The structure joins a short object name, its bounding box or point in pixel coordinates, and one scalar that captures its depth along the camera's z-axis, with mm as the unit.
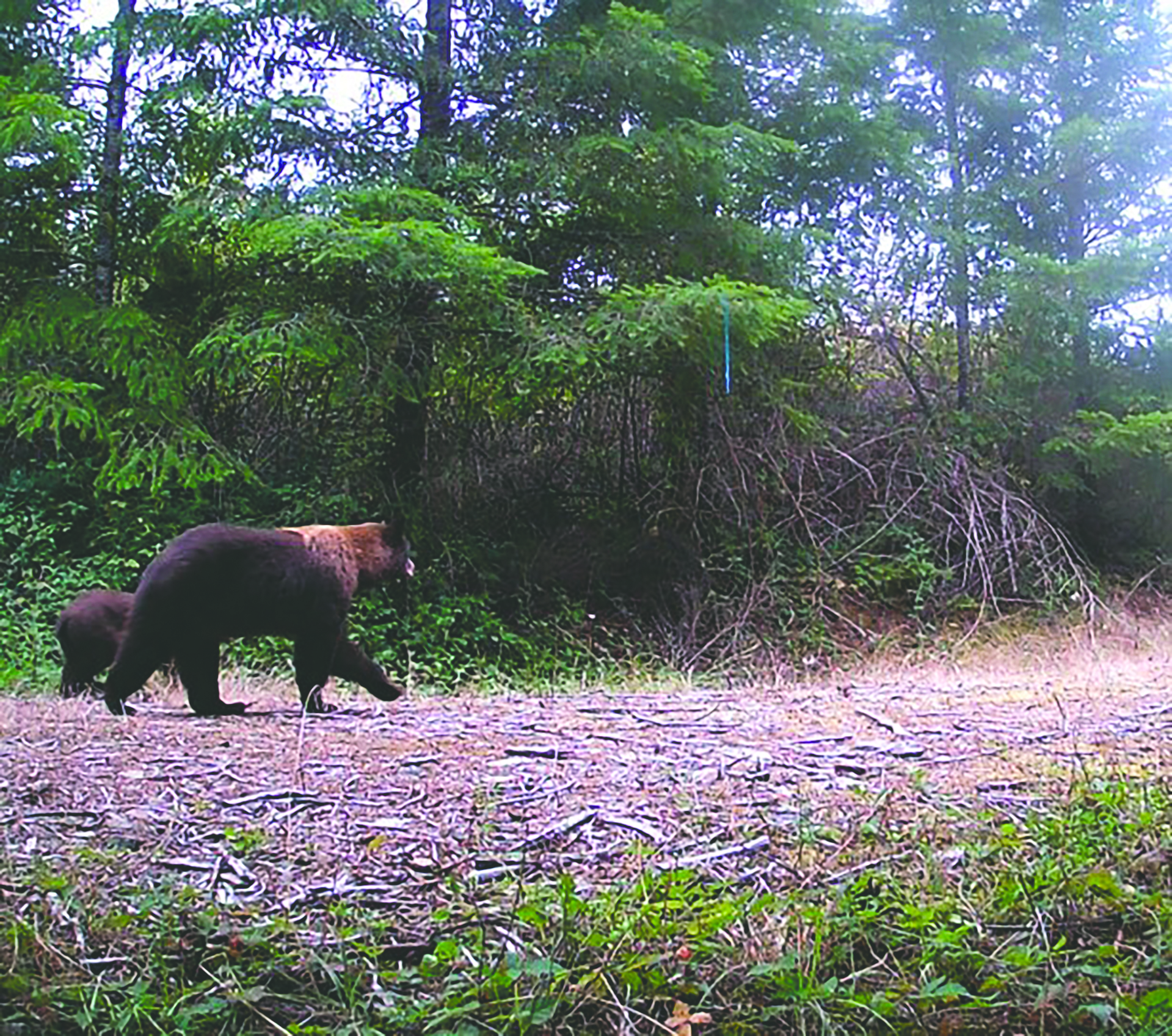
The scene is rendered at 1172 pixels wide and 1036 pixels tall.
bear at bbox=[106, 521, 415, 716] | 6945
